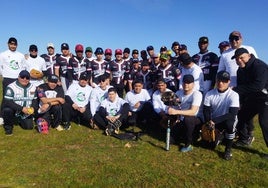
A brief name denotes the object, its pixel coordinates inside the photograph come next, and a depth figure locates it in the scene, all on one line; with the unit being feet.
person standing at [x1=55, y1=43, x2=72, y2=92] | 27.14
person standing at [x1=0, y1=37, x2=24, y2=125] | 24.17
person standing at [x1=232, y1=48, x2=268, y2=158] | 16.00
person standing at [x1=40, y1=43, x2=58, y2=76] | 27.56
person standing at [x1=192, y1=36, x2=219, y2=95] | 22.21
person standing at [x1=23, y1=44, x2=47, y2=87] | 25.41
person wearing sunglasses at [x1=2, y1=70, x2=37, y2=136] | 20.98
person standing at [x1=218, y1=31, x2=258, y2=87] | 18.84
